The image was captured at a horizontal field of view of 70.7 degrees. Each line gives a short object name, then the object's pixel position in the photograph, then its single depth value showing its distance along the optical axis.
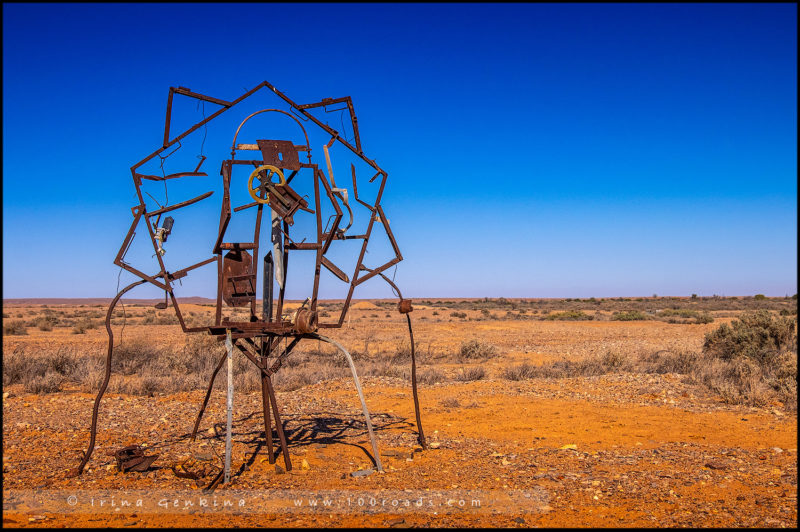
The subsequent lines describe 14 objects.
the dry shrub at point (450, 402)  9.87
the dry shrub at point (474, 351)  18.08
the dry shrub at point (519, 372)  13.20
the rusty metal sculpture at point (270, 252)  5.76
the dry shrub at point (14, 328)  26.63
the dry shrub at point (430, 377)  12.68
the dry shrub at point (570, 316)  37.93
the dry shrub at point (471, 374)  13.19
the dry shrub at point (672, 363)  13.21
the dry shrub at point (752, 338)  14.28
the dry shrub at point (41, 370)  10.80
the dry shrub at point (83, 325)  27.80
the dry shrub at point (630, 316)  35.54
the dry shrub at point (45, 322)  29.53
